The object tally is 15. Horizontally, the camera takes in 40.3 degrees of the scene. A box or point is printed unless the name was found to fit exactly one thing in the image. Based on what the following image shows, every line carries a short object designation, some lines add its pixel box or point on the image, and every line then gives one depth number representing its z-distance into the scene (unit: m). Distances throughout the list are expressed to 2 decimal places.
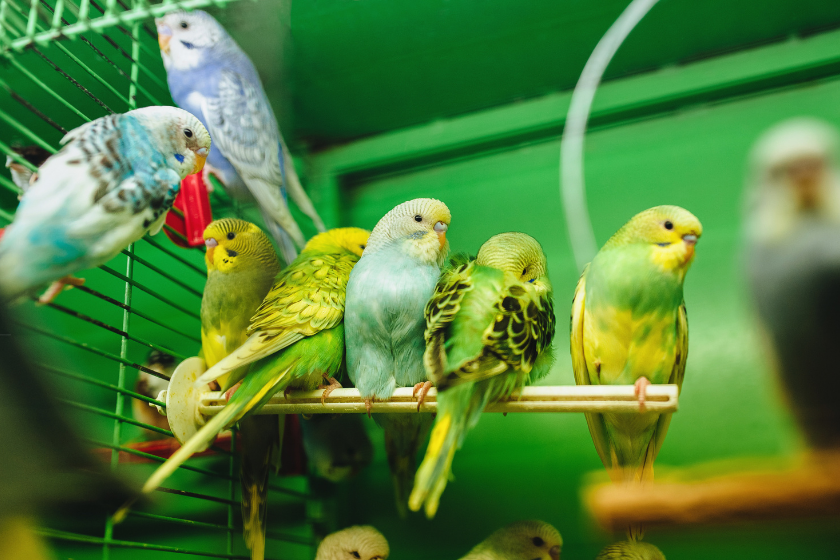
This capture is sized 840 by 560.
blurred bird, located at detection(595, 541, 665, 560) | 0.57
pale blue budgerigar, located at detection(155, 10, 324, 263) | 0.62
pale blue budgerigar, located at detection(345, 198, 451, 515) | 0.55
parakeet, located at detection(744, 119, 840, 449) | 0.39
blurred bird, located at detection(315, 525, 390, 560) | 0.61
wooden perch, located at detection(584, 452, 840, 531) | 0.33
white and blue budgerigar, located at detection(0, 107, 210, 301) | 0.48
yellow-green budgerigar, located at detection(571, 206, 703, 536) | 0.54
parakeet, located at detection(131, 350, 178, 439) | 0.66
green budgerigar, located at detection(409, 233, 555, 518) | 0.51
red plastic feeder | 0.60
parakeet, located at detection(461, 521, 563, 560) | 0.59
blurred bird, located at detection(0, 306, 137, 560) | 0.43
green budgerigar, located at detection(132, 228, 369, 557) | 0.53
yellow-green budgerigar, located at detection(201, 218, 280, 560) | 0.58
